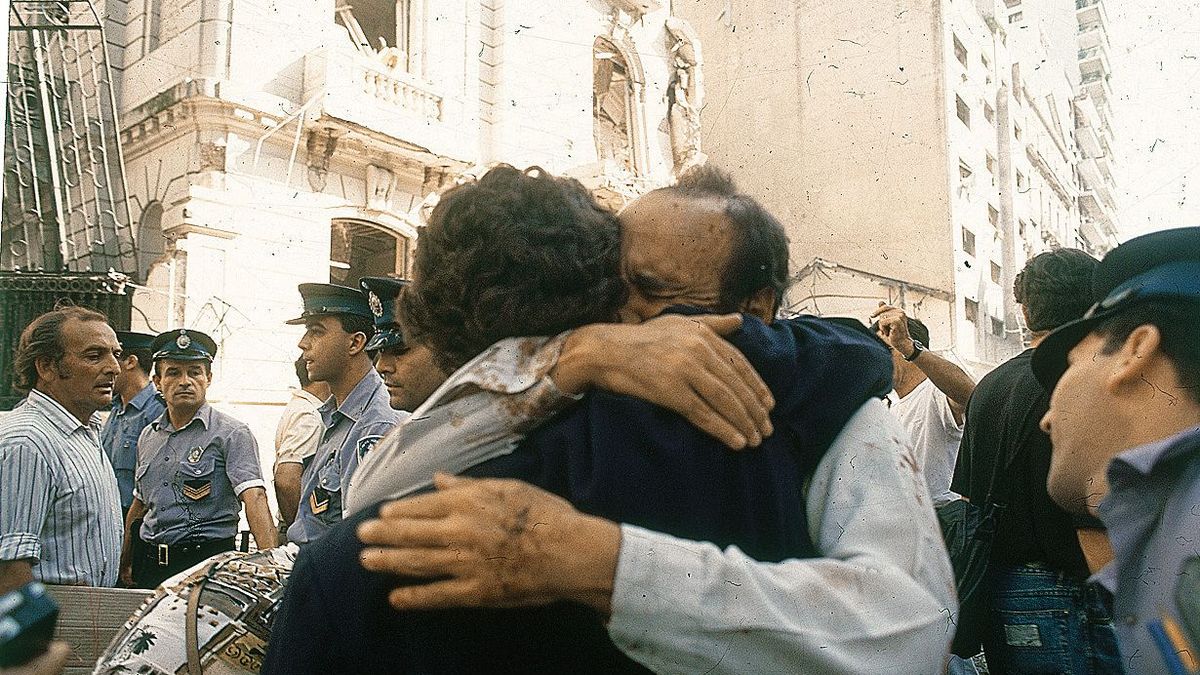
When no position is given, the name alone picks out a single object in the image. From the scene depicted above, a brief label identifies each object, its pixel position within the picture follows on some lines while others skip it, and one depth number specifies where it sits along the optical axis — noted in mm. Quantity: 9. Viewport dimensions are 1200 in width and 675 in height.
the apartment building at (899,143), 18703
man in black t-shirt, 2135
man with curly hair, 1012
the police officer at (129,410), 5148
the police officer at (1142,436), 1163
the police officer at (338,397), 3424
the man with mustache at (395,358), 3010
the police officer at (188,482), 4211
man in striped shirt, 2926
